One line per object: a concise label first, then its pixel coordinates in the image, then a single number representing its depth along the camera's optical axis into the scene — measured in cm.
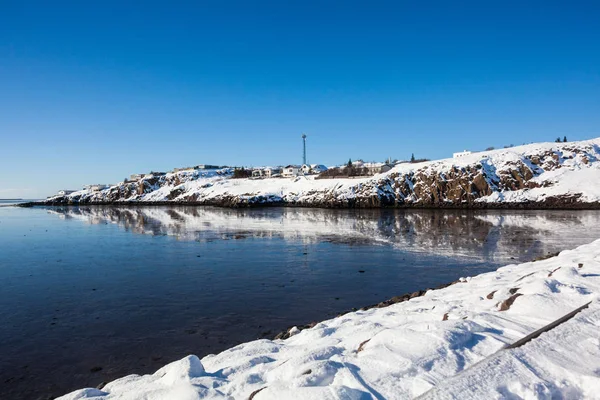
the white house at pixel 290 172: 13269
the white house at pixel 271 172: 14850
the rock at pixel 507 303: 715
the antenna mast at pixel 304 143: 13012
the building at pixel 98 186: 15950
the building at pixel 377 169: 9800
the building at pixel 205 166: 17825
